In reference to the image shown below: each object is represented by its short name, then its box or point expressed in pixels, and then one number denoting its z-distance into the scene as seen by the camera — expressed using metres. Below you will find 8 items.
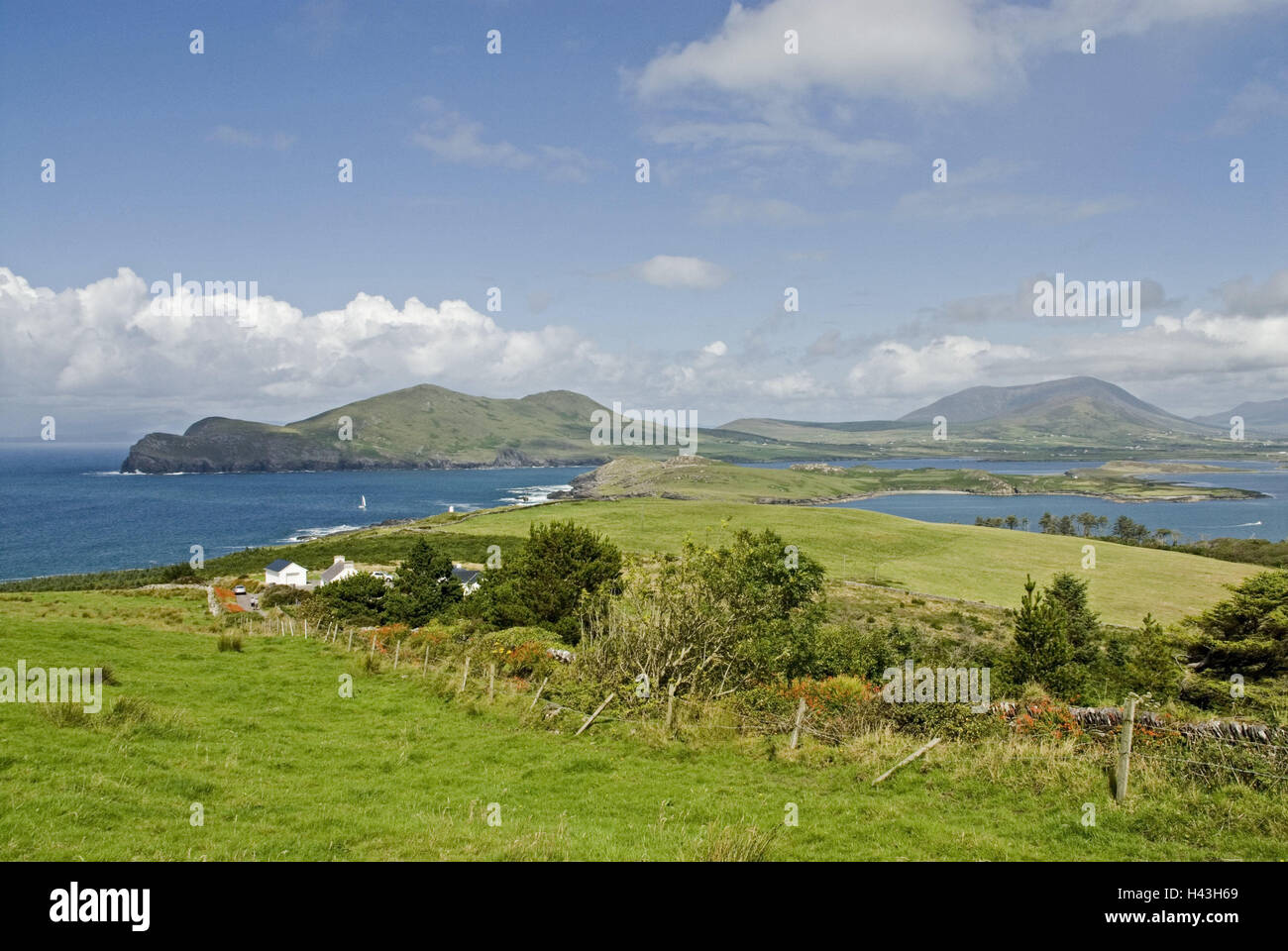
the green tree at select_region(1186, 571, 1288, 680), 36.31
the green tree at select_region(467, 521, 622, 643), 41.25
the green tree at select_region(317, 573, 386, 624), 45.34
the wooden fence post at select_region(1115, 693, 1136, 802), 12.17
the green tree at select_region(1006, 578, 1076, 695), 31.55
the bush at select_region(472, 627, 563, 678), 26.28
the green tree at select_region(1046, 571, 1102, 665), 46.00
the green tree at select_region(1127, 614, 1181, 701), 30.83
